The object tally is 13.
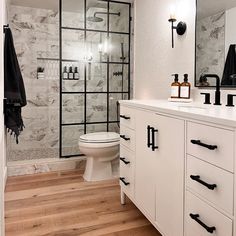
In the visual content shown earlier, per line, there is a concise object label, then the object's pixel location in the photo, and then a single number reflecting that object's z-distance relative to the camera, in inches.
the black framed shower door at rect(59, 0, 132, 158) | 126.3
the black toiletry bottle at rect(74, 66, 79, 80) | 129.5
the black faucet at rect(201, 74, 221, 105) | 70.4
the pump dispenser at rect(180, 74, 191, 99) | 82.3
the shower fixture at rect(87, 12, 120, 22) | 127.6
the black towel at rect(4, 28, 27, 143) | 96.5
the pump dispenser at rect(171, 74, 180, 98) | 84.3
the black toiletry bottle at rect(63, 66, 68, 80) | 127.5
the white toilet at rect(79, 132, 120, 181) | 109.3
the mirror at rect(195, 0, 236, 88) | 69.2
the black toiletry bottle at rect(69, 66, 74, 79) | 128.1
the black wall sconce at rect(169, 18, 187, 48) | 87.9
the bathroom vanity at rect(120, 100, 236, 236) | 42.0
